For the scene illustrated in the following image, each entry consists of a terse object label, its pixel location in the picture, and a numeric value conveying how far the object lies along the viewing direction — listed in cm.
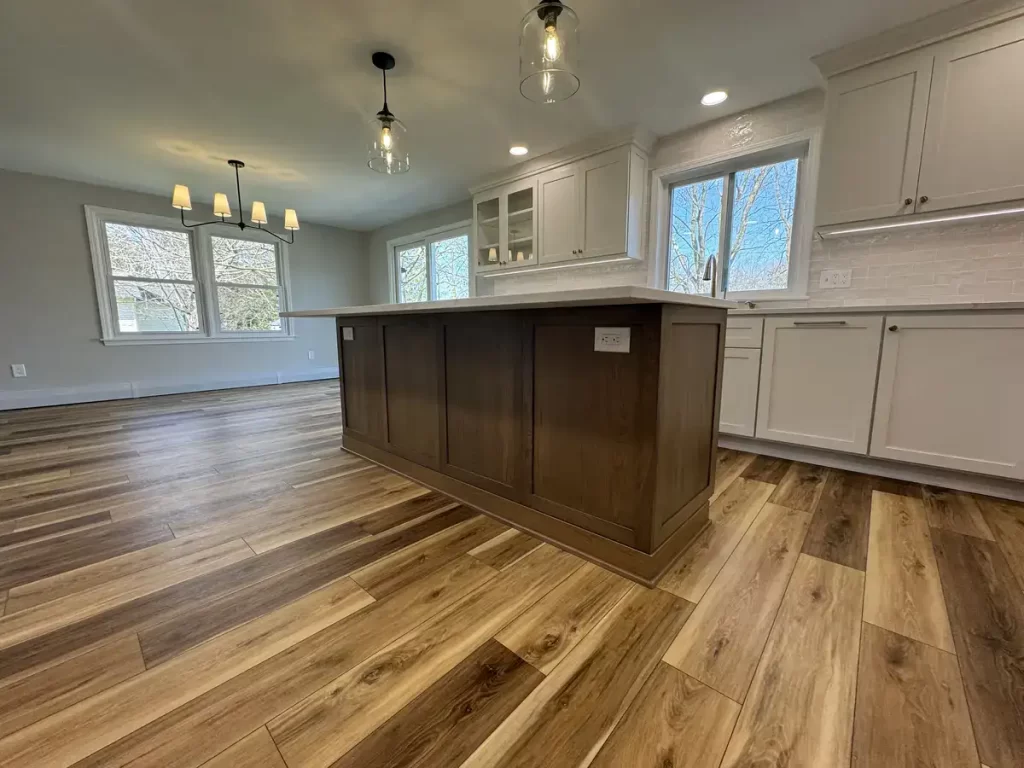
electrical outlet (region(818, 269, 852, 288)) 254
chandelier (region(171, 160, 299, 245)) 335
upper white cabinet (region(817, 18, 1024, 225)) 192
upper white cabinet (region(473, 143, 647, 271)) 322
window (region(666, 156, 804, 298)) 282
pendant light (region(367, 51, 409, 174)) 237
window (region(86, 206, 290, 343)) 451
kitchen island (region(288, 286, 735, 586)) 124
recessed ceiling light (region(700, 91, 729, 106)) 268
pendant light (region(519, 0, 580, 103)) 162
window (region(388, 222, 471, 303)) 530
